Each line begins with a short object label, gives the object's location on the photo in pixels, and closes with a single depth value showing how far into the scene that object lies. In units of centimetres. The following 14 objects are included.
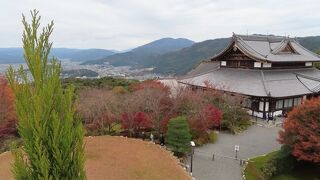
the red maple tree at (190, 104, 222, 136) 1922
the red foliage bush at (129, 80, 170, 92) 2265
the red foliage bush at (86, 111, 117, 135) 1924
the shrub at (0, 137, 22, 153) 1766
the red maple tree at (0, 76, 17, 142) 1858
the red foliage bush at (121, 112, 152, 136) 1855
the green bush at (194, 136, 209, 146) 1966
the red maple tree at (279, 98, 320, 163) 1488
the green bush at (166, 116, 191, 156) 1655
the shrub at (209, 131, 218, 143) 2061
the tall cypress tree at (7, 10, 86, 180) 485
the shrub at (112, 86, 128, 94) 2512
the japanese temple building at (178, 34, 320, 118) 2733
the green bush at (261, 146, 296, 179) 1625
